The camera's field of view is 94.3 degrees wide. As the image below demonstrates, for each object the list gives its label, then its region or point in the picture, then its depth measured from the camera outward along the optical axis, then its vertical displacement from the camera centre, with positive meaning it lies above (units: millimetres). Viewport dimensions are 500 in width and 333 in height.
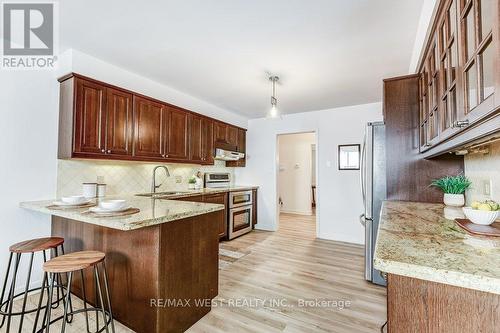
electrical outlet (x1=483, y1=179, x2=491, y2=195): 1574 -111
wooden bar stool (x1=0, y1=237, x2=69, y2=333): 1661 -577
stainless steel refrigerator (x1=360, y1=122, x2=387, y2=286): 2494 -157
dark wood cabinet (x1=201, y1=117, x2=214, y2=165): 3885 +509
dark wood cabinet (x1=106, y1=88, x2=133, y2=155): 2561 +548
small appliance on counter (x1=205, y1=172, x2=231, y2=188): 4402 -193
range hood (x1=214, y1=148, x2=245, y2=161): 4172 +291
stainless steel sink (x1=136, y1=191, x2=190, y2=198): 3135 -341
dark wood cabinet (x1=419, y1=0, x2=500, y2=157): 748 +415
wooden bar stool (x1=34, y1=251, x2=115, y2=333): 1383 -586
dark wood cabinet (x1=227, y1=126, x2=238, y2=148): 4555 +694
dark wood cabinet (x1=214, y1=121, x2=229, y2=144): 4172 +699
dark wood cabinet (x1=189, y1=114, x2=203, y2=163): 3641 +499
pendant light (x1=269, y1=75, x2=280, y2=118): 2945 +884
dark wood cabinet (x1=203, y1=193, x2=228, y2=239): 3762 -543
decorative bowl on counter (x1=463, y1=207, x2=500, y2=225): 1153 -230
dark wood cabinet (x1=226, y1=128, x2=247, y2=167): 4922 +508
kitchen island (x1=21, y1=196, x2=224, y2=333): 1594 -691
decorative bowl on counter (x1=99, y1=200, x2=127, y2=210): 1684 -257
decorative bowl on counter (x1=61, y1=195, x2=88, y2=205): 2004 -265
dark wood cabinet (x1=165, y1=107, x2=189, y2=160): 3262 +516
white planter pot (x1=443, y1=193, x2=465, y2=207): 1881 -238
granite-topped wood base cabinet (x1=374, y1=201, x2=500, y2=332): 656 -328
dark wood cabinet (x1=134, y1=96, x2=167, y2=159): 2852 +540
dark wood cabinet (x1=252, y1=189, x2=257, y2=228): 4910 -799
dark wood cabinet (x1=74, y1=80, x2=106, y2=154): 2320 +535
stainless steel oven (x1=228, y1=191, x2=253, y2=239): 4160 -818
